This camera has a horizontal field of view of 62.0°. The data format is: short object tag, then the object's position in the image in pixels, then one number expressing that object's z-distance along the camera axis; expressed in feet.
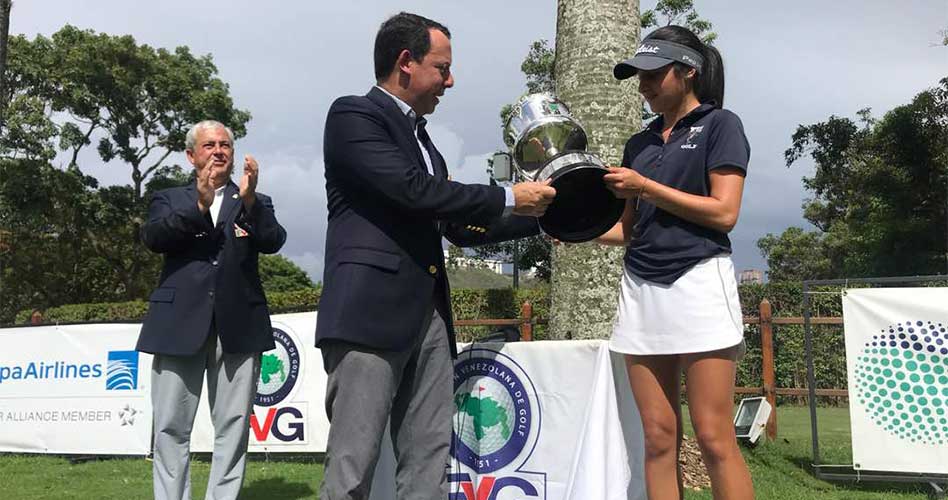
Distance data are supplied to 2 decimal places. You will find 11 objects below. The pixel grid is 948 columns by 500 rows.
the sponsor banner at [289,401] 24.21
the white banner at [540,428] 11.18
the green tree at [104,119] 88.07
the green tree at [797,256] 183.79
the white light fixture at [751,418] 23.44
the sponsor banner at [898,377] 17.13
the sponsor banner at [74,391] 25.43
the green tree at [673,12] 78.28
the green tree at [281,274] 185.06
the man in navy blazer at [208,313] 12.62
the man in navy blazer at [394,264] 8.84
